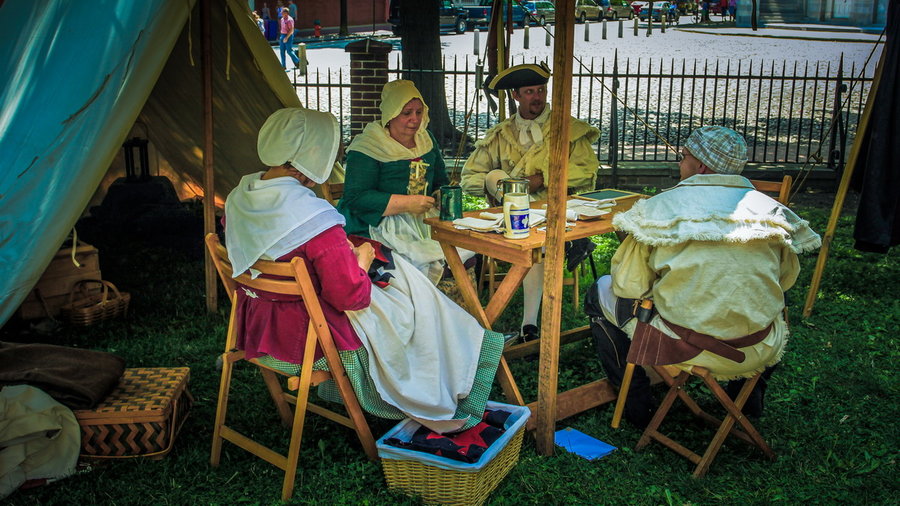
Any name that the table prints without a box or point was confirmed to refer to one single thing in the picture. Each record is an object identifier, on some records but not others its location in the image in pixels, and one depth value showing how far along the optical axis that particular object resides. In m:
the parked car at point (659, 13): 28.73
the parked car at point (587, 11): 26.44
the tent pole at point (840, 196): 4.29
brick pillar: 7.83
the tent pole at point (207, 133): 4.12
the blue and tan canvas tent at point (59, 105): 2.65
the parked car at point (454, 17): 25.53
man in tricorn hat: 4.11
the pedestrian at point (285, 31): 18.22
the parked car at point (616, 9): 27.95
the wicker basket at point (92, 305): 4.32
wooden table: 2.90
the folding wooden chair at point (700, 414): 2.80
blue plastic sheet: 3.00
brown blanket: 2.87
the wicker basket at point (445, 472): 2.54
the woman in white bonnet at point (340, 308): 2.60
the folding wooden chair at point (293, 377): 2.52
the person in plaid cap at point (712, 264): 2.66
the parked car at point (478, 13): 25.32
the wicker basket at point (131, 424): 2.86
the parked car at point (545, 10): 22.25
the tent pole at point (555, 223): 2.55
